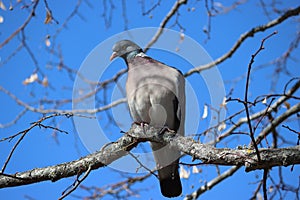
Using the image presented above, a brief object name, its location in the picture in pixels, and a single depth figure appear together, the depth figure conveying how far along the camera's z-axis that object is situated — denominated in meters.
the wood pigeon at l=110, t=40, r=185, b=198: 6.58
